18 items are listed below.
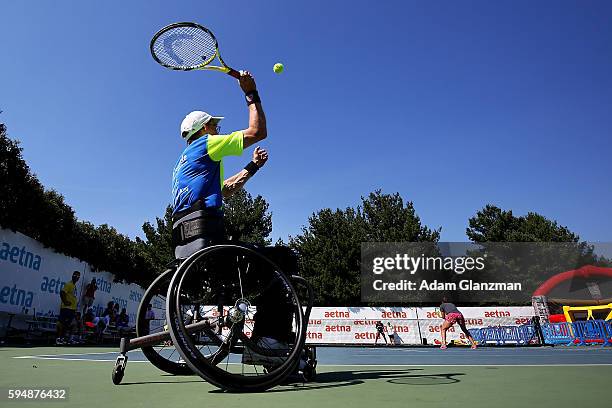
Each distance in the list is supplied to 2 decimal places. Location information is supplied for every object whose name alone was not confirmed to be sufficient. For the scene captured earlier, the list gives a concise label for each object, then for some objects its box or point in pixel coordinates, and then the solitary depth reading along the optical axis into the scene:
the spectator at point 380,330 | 25.48
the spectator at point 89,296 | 19.00
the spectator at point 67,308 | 13.03
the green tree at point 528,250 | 45.38
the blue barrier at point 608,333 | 16.08
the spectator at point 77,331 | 13.84
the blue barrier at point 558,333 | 17.80
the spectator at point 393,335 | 26.03
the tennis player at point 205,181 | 2.92
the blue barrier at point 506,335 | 20.58
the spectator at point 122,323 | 19.92
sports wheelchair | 2.73
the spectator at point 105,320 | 17.52
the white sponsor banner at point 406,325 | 25.97
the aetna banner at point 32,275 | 14.51
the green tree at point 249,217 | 45.44
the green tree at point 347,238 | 44.16
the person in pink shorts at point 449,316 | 14.58
